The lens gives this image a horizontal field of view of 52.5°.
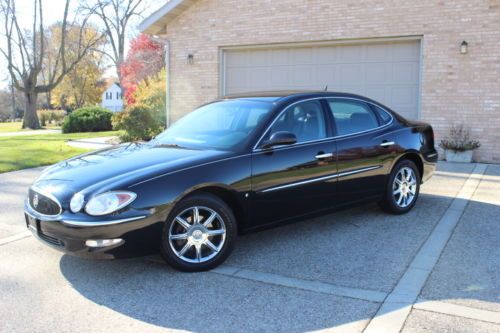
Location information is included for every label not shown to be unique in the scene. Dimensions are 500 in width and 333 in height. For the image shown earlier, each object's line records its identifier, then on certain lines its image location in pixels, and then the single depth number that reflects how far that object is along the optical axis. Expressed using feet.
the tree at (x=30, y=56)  99.35
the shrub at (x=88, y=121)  75.37
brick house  34.32
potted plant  34.35
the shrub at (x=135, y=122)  51.80
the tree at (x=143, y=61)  107.76
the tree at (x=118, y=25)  142.31
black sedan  13.60
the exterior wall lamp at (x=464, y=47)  34.14
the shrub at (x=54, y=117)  139.68
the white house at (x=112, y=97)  240.53
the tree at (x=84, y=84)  200.65
